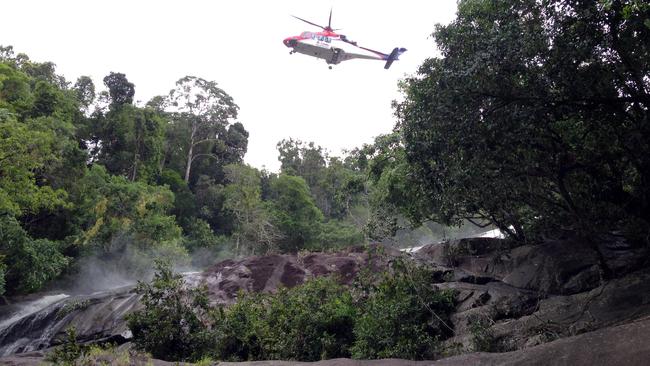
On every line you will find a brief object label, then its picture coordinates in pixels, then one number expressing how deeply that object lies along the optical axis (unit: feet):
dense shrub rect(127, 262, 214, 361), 42.47
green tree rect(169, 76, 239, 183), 170.91
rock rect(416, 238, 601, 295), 41.22
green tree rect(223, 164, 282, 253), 123.85
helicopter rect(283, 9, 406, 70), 105.60
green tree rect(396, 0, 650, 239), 28.12
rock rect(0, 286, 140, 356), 60.54
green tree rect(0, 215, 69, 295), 69.00
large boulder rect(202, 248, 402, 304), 66.03
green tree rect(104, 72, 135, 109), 143.13
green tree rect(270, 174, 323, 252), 134.92
